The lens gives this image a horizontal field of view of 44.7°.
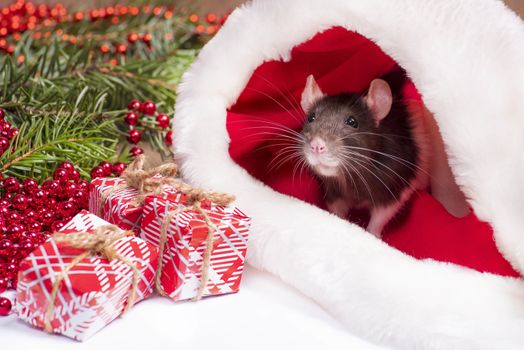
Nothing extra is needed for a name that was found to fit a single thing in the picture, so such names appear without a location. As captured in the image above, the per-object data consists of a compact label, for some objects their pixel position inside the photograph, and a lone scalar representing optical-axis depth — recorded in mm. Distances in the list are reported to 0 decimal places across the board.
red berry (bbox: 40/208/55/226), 913
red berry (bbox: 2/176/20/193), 931
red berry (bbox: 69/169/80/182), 975
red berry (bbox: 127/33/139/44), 1516
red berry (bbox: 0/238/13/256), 812
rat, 951
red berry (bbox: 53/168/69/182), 959
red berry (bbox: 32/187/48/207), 925
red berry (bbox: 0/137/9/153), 974
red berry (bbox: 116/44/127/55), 1484
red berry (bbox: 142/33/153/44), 1521
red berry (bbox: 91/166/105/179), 1039
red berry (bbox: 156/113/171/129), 1241
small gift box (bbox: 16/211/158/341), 679
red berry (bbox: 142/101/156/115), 1249
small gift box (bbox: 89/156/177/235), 854
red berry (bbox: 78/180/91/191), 970
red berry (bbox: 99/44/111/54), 1469
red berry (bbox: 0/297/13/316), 742
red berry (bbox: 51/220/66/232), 894
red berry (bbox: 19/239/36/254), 808
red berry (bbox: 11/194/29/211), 907
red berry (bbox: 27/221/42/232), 893
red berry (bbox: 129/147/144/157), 1168
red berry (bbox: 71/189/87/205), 954
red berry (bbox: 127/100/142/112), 1247
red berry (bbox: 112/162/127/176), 1071
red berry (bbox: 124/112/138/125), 1225
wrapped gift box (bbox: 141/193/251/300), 781
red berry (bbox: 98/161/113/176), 1046
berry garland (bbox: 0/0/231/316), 852
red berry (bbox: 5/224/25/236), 840
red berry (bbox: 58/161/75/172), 972
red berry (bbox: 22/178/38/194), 931
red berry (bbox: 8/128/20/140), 1000
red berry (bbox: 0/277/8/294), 808
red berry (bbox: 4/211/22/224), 876
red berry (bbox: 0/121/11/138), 990
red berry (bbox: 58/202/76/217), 932
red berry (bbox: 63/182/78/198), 950
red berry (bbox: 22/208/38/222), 902
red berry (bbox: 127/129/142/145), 1210
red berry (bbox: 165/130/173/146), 1236
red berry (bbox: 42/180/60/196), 938
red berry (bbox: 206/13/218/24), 1691
